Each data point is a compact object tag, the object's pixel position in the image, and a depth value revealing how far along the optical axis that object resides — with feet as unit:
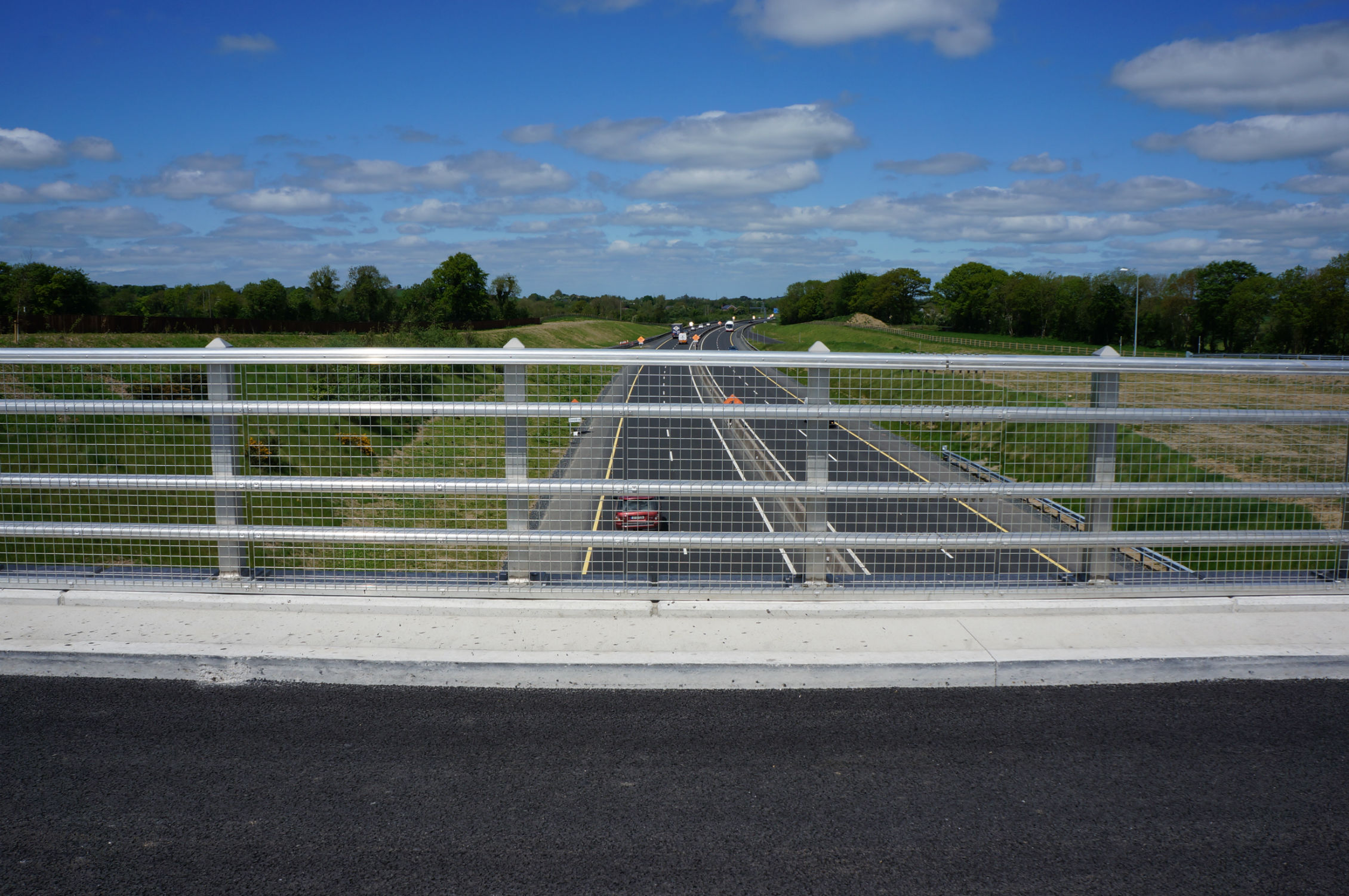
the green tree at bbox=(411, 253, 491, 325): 487.61
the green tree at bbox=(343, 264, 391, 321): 414.21
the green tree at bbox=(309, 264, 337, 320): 405.18
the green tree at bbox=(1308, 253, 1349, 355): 265.54
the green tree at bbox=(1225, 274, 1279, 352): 327.06
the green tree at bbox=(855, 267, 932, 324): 649.61
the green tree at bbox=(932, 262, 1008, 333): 587.27
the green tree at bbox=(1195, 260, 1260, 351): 364.17
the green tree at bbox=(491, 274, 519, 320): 561.84
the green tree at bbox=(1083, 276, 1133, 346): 396.78
